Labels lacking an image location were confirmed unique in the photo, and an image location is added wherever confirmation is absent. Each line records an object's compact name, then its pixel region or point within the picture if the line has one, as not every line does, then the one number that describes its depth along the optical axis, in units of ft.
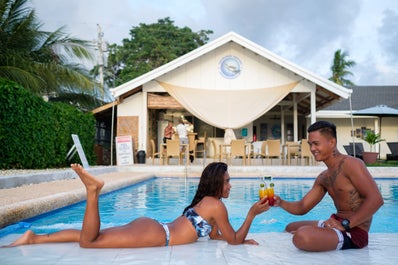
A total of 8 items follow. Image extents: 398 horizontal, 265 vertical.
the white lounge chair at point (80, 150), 37.55
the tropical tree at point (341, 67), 112.06
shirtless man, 9.10
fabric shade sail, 47.24
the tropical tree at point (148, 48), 99.55
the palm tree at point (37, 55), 43.32
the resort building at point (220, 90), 47.91
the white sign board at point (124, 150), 49.52
